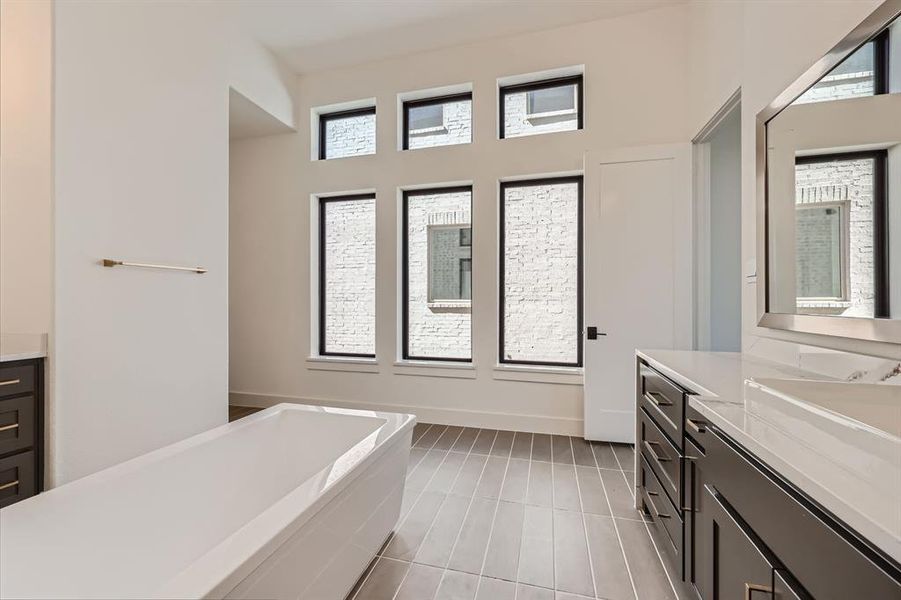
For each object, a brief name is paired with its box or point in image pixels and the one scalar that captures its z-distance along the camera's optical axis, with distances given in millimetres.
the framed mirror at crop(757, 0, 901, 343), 1140
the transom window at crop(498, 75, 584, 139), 3277
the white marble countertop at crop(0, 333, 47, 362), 1789
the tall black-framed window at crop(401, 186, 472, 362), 3535
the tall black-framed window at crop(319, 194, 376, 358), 3805
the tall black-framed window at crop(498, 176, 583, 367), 3301
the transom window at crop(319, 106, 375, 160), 3797
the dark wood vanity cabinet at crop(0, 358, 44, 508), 1650
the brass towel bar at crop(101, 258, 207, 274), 2023
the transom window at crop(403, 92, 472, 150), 3523
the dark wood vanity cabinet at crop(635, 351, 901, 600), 602
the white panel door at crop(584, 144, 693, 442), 2797
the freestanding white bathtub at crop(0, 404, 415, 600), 948
